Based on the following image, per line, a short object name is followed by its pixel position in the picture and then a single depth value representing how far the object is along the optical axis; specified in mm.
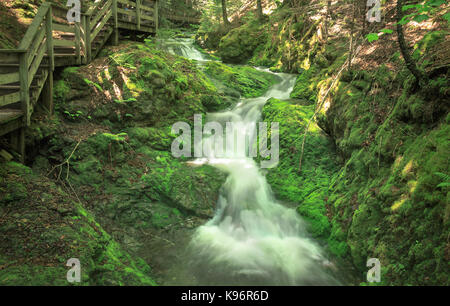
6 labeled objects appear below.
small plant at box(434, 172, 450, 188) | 3346
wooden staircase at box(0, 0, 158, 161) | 4715
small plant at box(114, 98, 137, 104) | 7449
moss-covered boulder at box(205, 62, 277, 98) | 11672
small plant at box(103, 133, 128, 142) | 6508
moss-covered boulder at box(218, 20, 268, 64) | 17234
